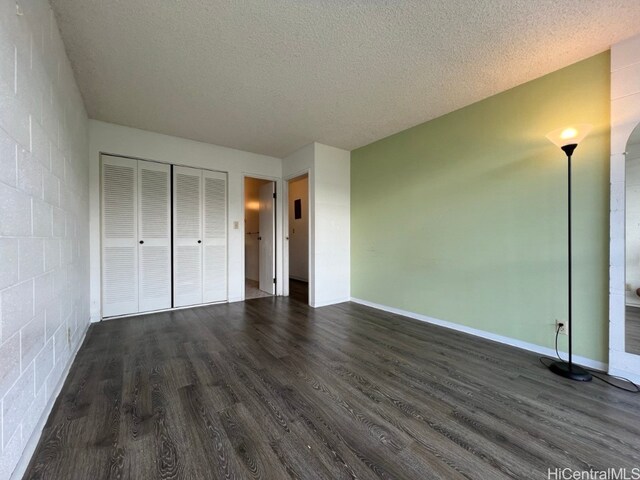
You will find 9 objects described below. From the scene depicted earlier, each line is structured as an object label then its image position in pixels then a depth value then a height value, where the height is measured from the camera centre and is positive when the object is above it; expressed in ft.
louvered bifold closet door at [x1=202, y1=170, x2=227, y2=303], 13.05 +0.13
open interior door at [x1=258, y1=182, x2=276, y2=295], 15.43 +0.01
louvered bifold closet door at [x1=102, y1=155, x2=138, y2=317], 10.76 +0.09
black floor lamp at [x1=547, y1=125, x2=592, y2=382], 6.32 +2.19
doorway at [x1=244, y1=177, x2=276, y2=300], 15.43 -0.62
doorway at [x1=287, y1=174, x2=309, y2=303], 20.08 +0.38
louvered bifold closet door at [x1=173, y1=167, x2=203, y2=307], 12.25 +0.13
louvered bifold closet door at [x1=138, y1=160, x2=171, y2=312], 11.48 +0.17
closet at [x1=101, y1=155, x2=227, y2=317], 10.90 +0.13
